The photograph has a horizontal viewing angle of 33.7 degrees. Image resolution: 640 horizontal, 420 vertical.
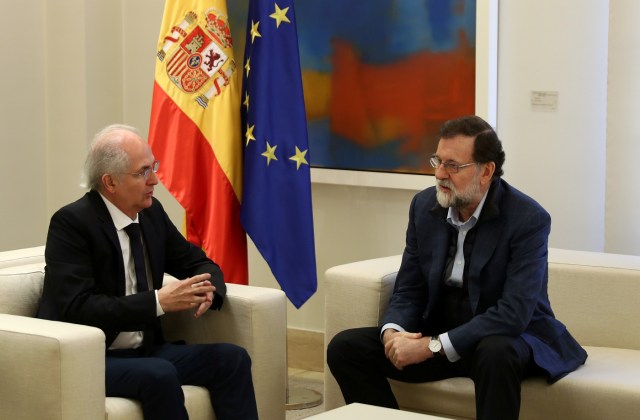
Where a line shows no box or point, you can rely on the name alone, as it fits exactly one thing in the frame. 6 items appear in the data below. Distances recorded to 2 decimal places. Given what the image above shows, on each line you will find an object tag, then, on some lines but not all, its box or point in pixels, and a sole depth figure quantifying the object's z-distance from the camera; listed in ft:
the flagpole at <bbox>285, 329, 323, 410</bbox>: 15.23
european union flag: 14.65
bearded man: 11.13
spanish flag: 14.75
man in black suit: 10.80
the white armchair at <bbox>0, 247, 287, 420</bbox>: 10.03
